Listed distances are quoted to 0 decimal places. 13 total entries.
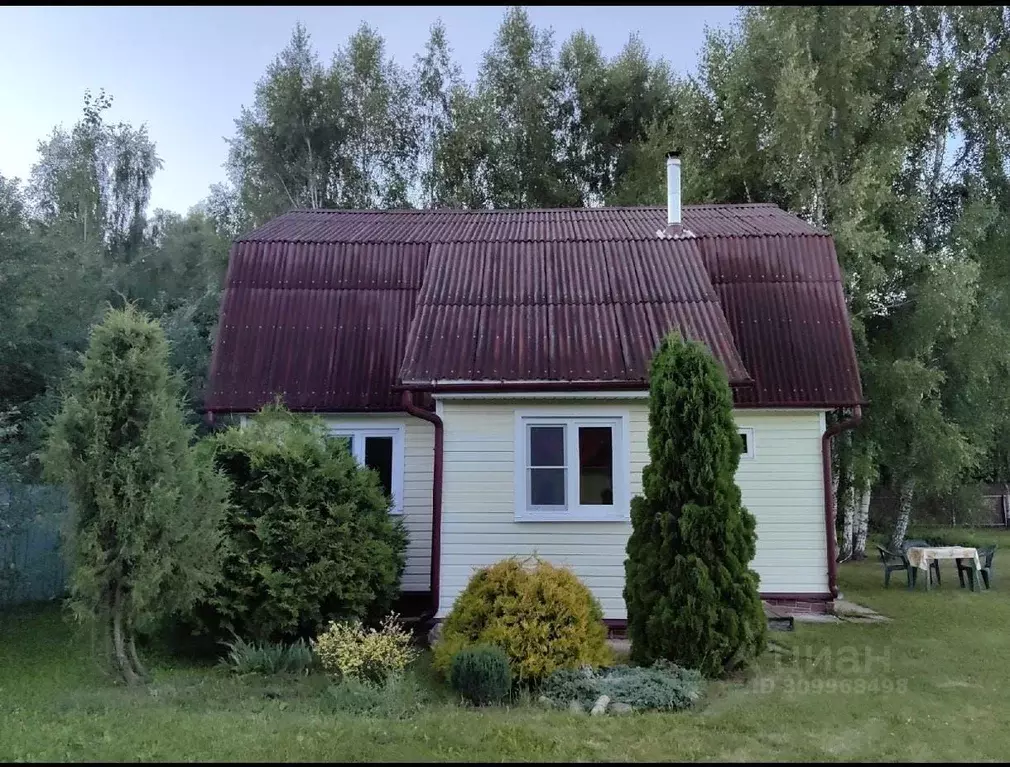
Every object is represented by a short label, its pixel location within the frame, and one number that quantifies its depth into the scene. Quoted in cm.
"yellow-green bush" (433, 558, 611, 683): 669
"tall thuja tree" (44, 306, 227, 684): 652
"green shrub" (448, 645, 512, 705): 626
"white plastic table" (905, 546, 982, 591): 1233
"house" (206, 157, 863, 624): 906
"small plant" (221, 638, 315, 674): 728
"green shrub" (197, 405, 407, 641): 777
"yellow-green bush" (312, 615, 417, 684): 683
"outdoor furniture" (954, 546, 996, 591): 1291
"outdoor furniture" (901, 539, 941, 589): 1322
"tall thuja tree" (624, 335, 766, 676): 681
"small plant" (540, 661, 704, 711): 608
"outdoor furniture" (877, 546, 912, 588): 1298
